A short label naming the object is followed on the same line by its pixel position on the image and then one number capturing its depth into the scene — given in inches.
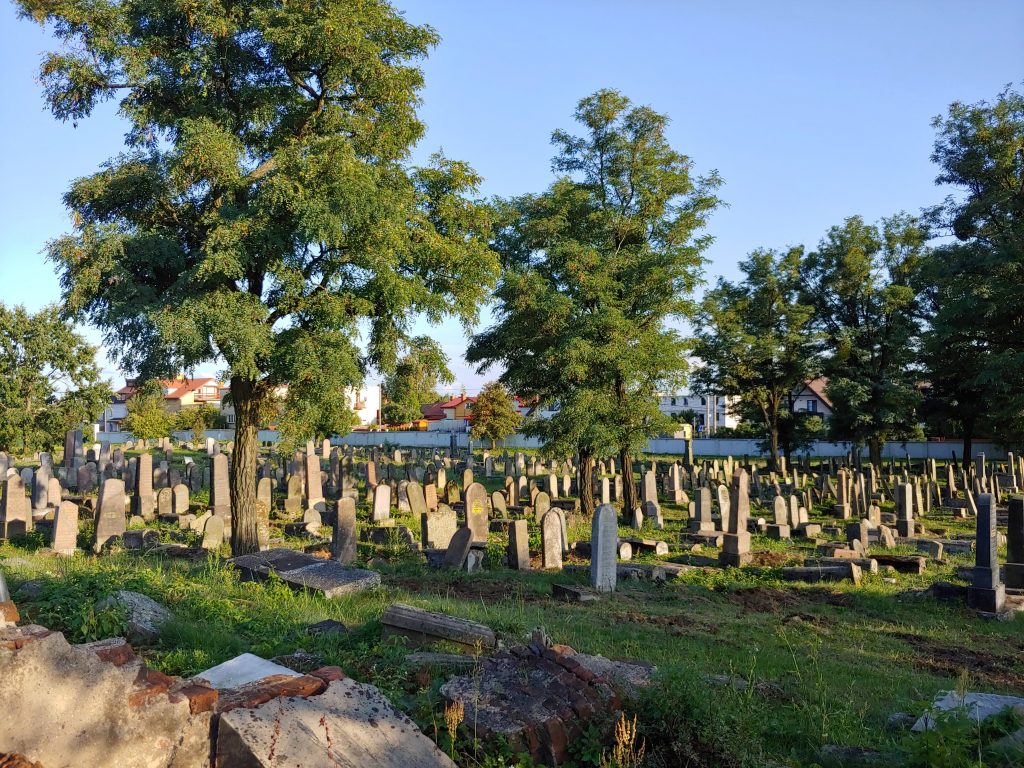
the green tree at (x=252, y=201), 471.8
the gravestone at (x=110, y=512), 591.5
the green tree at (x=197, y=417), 2495.2
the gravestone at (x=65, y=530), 570.6
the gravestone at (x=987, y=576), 464.8
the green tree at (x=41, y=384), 1486.2
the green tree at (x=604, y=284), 791.1
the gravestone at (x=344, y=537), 553.6
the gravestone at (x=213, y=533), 584.1
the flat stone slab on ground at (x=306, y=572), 382.9
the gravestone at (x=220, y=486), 687.1
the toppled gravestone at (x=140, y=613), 265.1
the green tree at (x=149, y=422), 2177.7
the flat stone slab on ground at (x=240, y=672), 212.5
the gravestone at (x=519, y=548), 552.4
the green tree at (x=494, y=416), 2172.7
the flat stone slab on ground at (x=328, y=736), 163.9
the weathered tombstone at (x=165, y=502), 776.9
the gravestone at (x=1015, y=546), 519.2
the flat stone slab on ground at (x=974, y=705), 205.0
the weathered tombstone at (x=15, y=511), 649.6
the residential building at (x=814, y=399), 2623.0
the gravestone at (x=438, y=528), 624.7
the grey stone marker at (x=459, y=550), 536.4
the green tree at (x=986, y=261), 977.5
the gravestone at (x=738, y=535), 590.9
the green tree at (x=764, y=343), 1425.9
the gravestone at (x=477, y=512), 650.8
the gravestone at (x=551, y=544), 560.4
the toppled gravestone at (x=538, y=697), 190.4
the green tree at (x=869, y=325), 1370.6
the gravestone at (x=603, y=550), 496.1
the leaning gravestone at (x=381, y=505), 775.1
